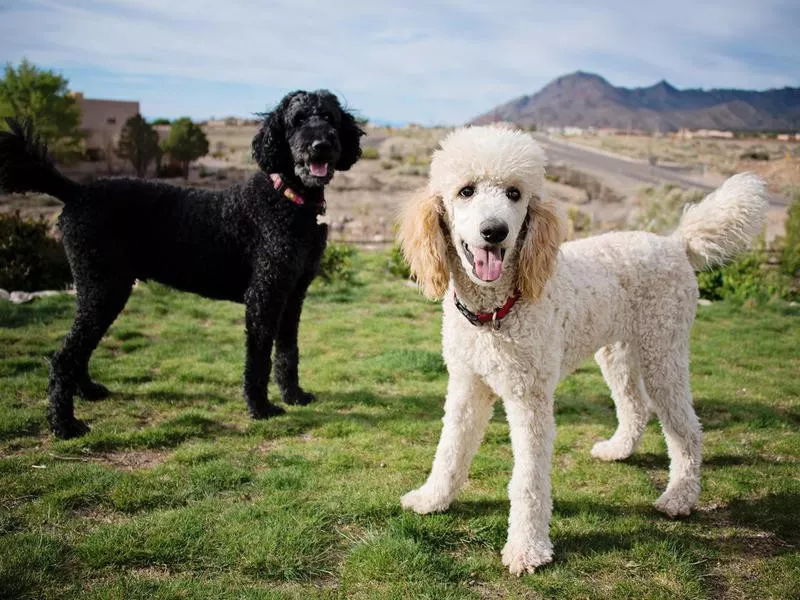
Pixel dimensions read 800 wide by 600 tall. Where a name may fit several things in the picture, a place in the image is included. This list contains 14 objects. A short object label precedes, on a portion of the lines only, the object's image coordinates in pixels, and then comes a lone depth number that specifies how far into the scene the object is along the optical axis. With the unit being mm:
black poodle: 4285
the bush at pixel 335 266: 9273
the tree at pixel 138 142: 19219
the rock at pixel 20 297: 7430
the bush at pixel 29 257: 8172
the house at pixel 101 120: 22222
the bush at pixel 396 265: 9875
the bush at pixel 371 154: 29812
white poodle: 2834
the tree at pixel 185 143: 20938
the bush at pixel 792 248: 9688
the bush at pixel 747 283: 8789
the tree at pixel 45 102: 17672
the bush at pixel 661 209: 12484
